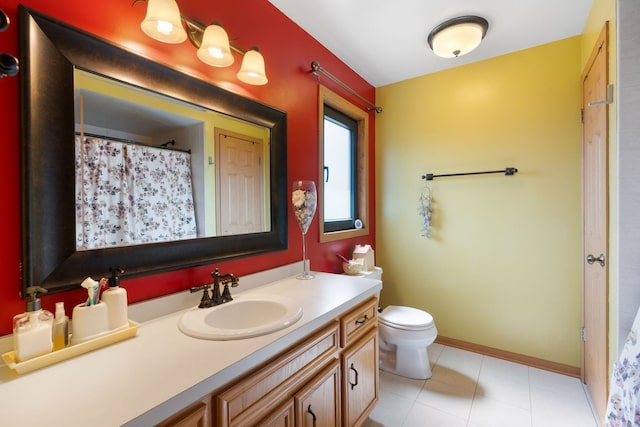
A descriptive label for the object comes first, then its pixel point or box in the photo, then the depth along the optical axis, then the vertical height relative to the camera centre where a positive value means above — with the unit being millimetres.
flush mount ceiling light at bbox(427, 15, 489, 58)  1765 +1118
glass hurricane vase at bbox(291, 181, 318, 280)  1625 +45
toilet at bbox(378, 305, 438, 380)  1919 -887
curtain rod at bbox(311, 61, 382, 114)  1913 +978
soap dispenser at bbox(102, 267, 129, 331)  869 -273
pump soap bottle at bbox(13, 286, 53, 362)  703 -292
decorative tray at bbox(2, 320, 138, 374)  692 -363
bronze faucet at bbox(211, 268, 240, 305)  1188 -311
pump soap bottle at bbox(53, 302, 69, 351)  778 -316
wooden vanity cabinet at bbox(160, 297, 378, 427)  750 -597
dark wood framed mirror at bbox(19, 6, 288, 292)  808 +199
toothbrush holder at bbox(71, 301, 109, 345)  800 -309
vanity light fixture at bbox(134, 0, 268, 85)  1000 +688
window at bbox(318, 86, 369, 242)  2135 +369
